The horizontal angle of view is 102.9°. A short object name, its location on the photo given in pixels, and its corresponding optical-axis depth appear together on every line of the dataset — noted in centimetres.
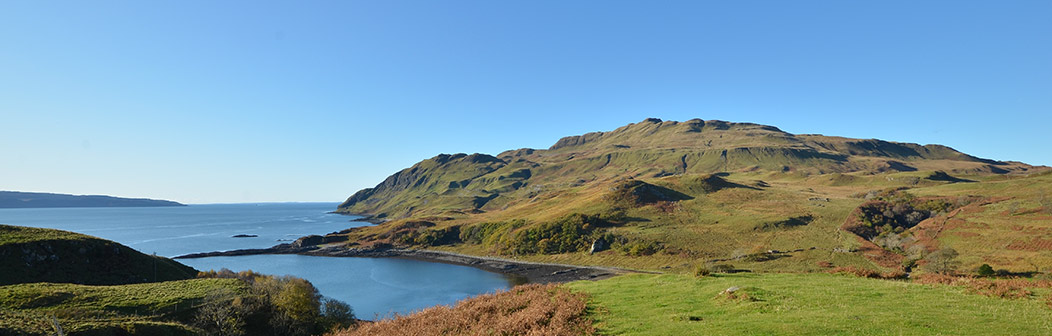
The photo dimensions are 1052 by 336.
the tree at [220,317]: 3225
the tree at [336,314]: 4421
